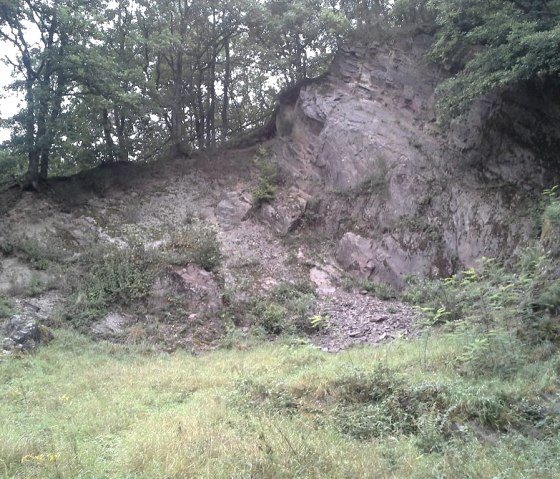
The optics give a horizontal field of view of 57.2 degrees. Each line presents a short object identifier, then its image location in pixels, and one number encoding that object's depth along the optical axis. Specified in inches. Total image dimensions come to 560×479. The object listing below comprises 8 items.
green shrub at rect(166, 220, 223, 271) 617.3
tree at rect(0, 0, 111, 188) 629.3
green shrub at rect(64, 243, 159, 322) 542.0
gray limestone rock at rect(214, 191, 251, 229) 739.4
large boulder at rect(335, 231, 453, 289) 650.2
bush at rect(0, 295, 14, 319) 502.3
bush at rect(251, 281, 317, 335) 550.9
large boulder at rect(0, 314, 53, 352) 432.5
